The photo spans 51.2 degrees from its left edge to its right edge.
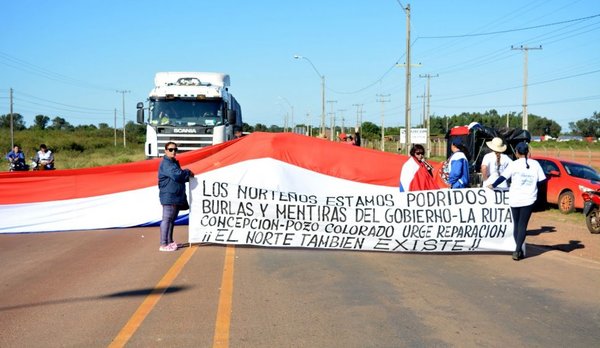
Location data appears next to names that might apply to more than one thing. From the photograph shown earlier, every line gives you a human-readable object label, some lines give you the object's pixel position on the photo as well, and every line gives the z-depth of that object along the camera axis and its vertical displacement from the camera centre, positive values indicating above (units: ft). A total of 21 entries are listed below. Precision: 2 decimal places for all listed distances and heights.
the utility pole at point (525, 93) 151.33 +13.27
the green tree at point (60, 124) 411.05 +11.94
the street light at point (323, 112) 174.03 +9.12
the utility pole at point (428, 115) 170.89 +9.99
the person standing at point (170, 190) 32.37 -2.49
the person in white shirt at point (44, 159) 71.92 -2.04
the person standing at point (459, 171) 36.45 -1.58
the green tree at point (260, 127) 363.05 +9.69
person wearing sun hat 38.29 -1.04
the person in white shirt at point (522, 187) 31.65 -2.15
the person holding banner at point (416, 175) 35.88 -1.78
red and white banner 33.22 -3.37
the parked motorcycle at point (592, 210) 43.25 -4.54
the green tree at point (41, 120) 407.93 +14.02
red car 55.52 -3.35
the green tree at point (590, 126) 427.33 +13.09
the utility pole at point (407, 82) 88.38 +8.99
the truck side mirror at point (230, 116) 74.38 +3.16
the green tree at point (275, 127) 428.23 +11.06
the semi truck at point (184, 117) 71.10 +3.01
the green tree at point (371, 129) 380.29 +9.46
